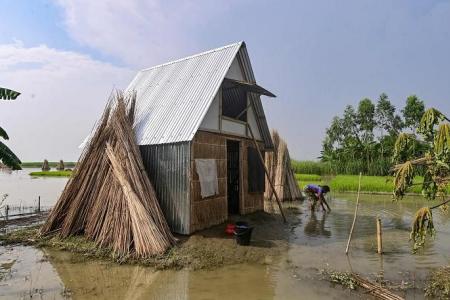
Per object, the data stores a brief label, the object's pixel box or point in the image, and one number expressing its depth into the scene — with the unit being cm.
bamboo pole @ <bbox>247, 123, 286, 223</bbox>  1089
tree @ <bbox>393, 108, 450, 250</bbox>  453
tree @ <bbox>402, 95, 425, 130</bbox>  3266
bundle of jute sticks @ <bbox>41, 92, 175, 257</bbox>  732
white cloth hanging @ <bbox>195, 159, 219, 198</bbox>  877
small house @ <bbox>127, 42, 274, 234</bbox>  859
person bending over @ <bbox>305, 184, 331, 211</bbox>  1300
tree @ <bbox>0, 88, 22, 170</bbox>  620
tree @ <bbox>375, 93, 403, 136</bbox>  3569
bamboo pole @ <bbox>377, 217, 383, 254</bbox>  759
